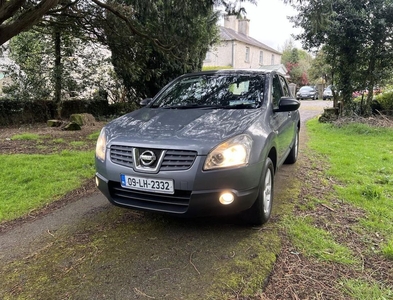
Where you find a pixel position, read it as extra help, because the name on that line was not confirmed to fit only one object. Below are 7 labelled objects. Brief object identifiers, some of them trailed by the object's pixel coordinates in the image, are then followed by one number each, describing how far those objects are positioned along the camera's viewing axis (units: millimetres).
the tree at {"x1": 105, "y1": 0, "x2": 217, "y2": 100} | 7711
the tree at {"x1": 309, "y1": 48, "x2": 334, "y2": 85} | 11461
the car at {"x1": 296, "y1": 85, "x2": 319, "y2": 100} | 29578
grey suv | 2516
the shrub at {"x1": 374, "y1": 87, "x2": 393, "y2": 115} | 11633
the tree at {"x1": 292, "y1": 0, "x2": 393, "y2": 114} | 9547
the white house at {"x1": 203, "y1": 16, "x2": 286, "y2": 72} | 30859
